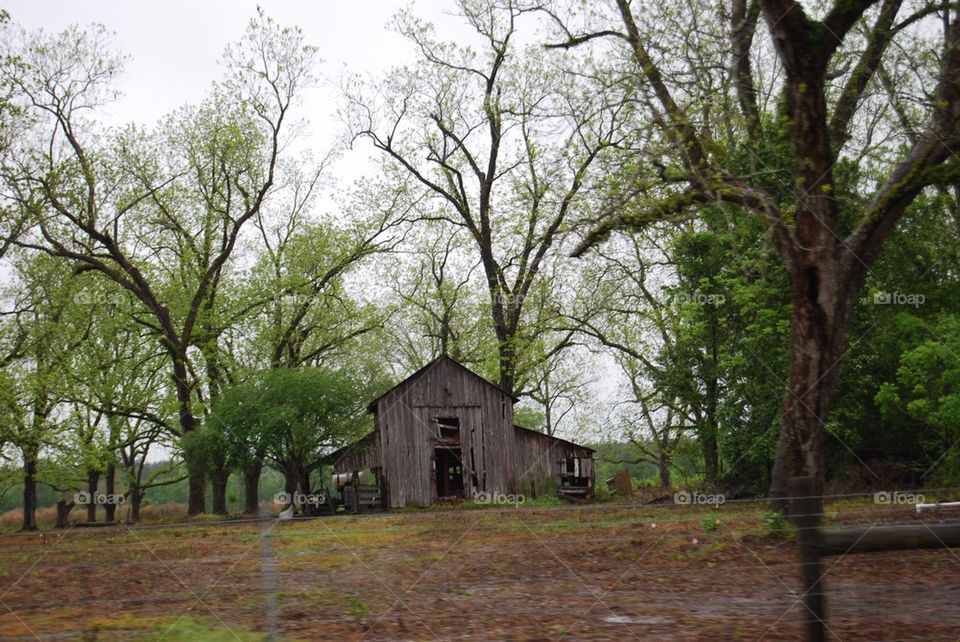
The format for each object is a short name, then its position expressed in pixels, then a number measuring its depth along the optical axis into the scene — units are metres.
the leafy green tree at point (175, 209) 37.00
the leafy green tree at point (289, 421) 33.12
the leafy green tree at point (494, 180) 39.94
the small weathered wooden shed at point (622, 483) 41.69
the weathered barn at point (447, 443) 34.84
